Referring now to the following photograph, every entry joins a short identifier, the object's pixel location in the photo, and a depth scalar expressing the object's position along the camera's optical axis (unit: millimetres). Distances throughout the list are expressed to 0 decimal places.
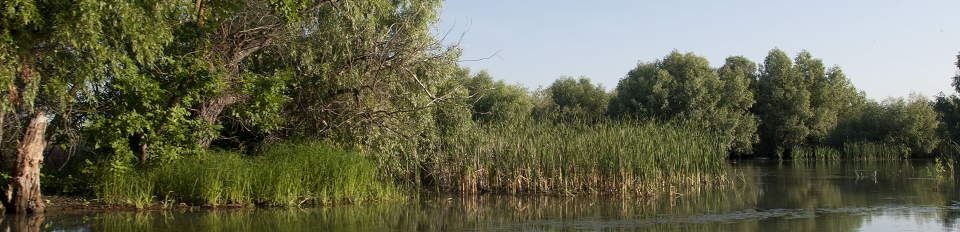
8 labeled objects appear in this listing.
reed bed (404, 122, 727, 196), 12523
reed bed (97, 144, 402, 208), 9828
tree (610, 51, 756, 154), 34906
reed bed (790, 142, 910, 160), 33688
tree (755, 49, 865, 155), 37812
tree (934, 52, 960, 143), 29719
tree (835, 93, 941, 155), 35406
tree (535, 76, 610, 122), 41656
